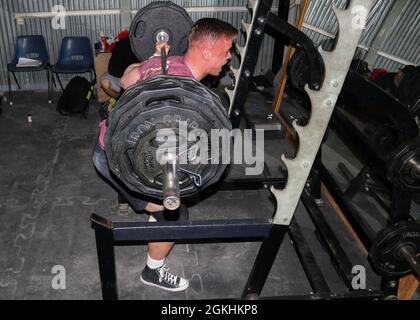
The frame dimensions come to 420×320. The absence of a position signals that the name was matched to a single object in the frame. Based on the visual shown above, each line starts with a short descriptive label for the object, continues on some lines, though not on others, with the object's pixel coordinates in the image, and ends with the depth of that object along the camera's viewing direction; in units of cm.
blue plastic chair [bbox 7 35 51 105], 501
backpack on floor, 471
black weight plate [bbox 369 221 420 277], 206
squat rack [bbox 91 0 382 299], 175
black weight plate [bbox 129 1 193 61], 259
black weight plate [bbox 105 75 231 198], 159
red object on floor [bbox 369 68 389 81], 340
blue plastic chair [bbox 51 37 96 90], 512
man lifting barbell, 202
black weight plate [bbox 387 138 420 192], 183
